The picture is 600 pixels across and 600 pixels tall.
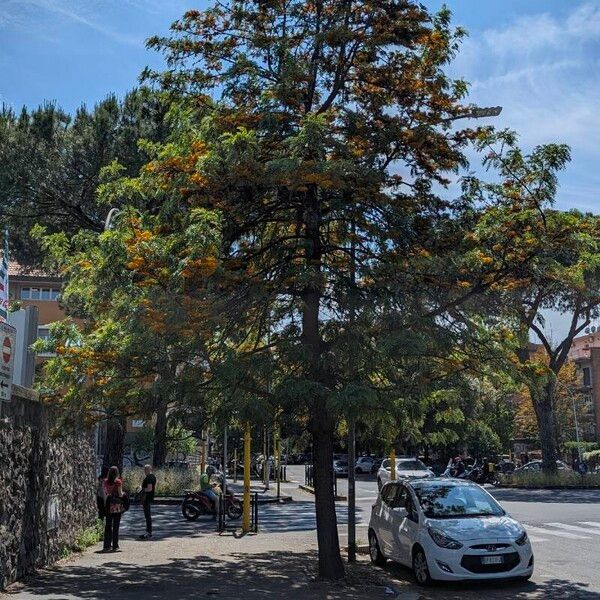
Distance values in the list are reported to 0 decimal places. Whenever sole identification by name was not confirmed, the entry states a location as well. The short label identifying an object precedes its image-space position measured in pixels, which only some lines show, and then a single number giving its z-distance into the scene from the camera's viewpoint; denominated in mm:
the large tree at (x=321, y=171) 10453
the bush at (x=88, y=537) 14398
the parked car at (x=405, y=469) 32719
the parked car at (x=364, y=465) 54375
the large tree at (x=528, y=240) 10414
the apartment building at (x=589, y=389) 67762
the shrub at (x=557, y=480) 34438
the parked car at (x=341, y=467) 51747
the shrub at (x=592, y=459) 51141
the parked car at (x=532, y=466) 39331
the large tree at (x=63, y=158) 20422
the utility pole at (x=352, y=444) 10700
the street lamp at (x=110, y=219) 13325
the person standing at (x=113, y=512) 14359
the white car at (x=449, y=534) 11219
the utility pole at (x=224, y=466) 18625
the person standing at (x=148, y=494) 17188
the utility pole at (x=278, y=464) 28170
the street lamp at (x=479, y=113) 12008
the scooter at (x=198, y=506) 20922
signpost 7383
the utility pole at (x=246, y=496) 17828
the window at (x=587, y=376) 71812
